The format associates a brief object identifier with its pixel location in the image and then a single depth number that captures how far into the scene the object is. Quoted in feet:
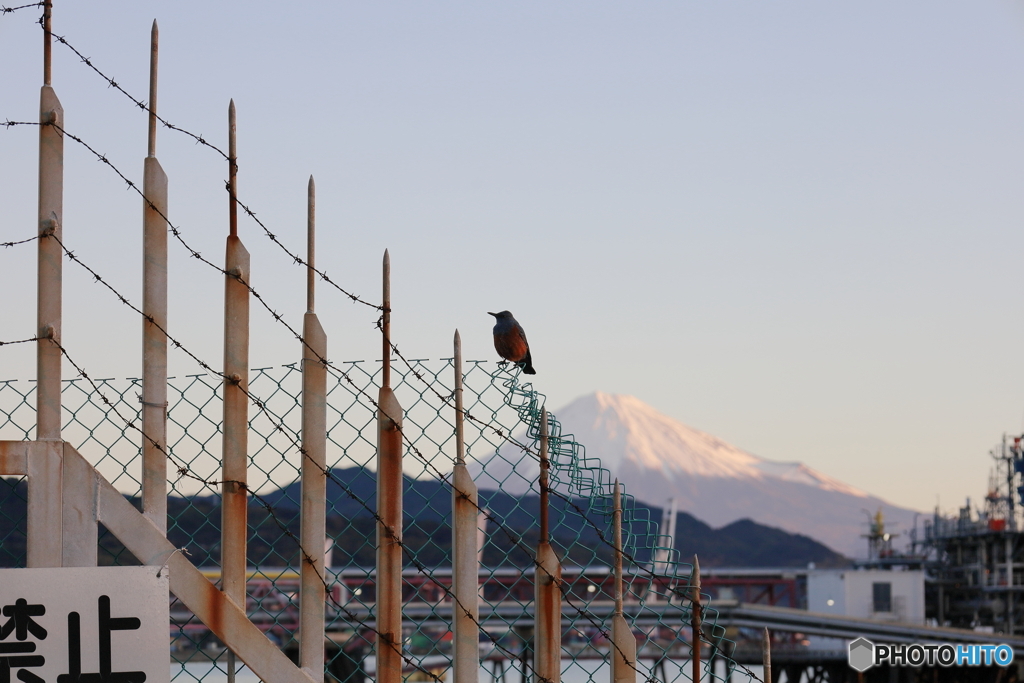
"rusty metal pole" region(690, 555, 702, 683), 38.47
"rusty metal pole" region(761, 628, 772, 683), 37.43
